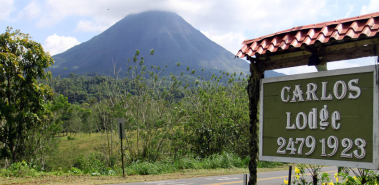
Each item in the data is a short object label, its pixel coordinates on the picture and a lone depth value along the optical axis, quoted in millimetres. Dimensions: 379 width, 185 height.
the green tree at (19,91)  14156
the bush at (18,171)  11904
